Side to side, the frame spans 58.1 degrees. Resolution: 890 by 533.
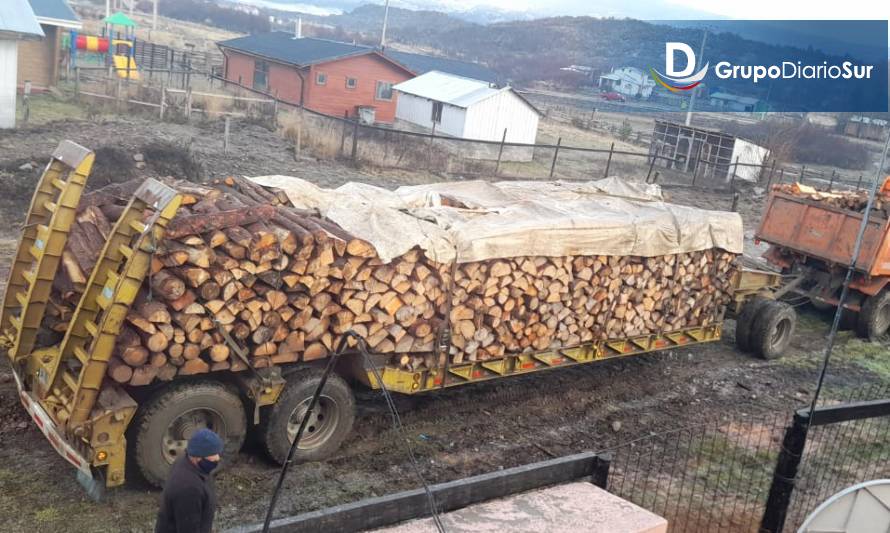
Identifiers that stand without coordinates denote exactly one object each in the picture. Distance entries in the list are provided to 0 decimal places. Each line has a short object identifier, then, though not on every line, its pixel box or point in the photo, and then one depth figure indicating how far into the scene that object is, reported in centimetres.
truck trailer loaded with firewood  627
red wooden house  3409
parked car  7069
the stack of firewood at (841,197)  1319
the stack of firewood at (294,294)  639
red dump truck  1278
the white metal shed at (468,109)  3306
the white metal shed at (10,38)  2116
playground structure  3327
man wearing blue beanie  467
